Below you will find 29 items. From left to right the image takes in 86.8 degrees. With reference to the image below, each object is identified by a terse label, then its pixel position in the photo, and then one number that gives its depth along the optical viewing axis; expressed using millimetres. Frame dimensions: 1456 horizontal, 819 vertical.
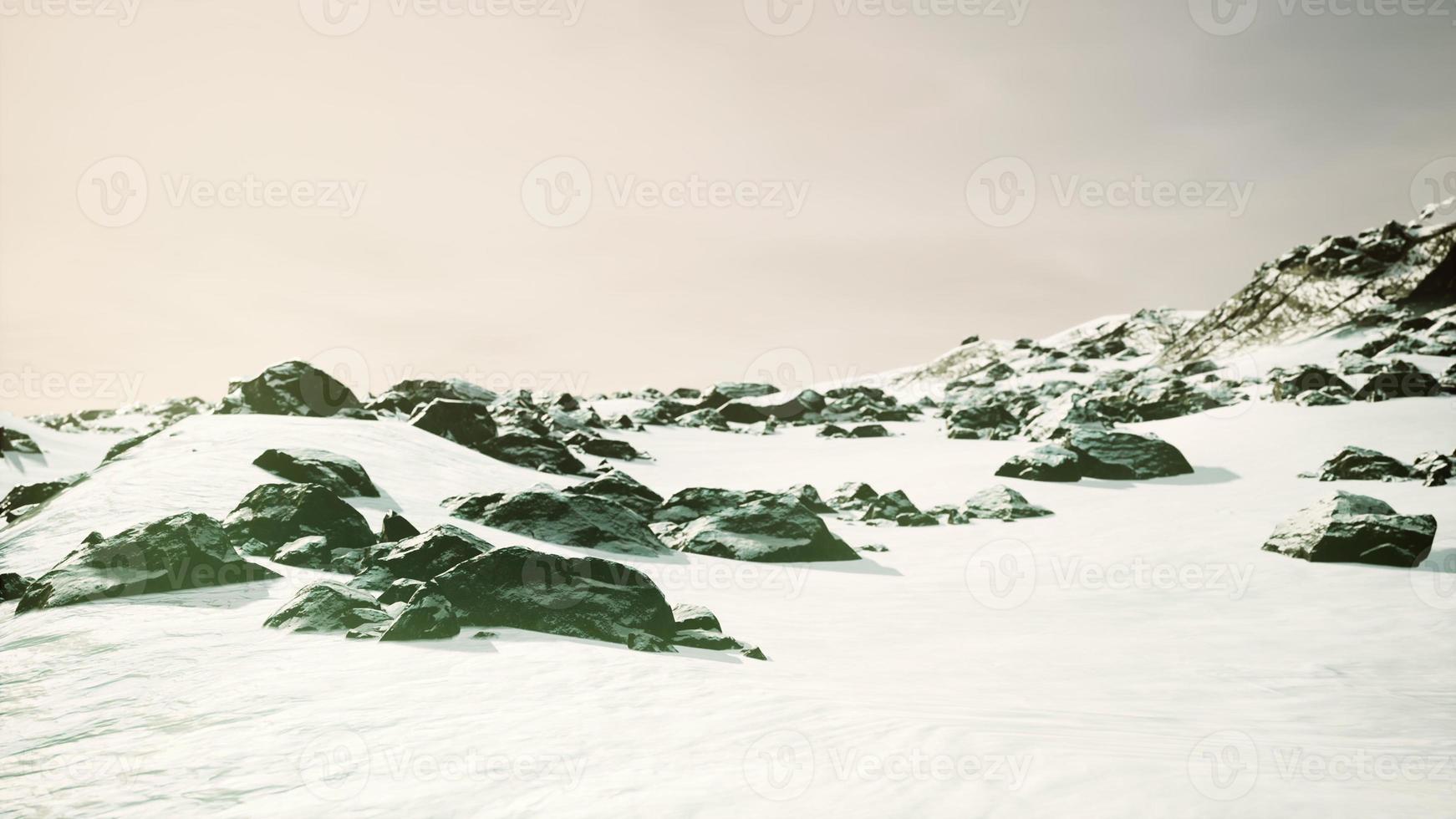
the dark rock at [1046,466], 15477
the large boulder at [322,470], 10359
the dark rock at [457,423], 17145
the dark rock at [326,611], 5473
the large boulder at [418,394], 22867
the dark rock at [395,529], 8305
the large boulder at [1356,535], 8602
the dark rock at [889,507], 13578
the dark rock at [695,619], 6406
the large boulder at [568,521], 10047
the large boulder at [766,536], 10586
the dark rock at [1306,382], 20250
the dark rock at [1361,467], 12922
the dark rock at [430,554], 6914
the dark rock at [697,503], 12125
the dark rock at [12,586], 6070
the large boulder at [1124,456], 15273
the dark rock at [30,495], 11055
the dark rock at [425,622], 5383
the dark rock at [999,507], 13031
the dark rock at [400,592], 6281
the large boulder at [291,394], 16922
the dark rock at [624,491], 13039
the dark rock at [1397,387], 18594
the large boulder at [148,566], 5918
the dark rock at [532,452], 16891
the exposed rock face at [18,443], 17188
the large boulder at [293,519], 7895
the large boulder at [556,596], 5844
